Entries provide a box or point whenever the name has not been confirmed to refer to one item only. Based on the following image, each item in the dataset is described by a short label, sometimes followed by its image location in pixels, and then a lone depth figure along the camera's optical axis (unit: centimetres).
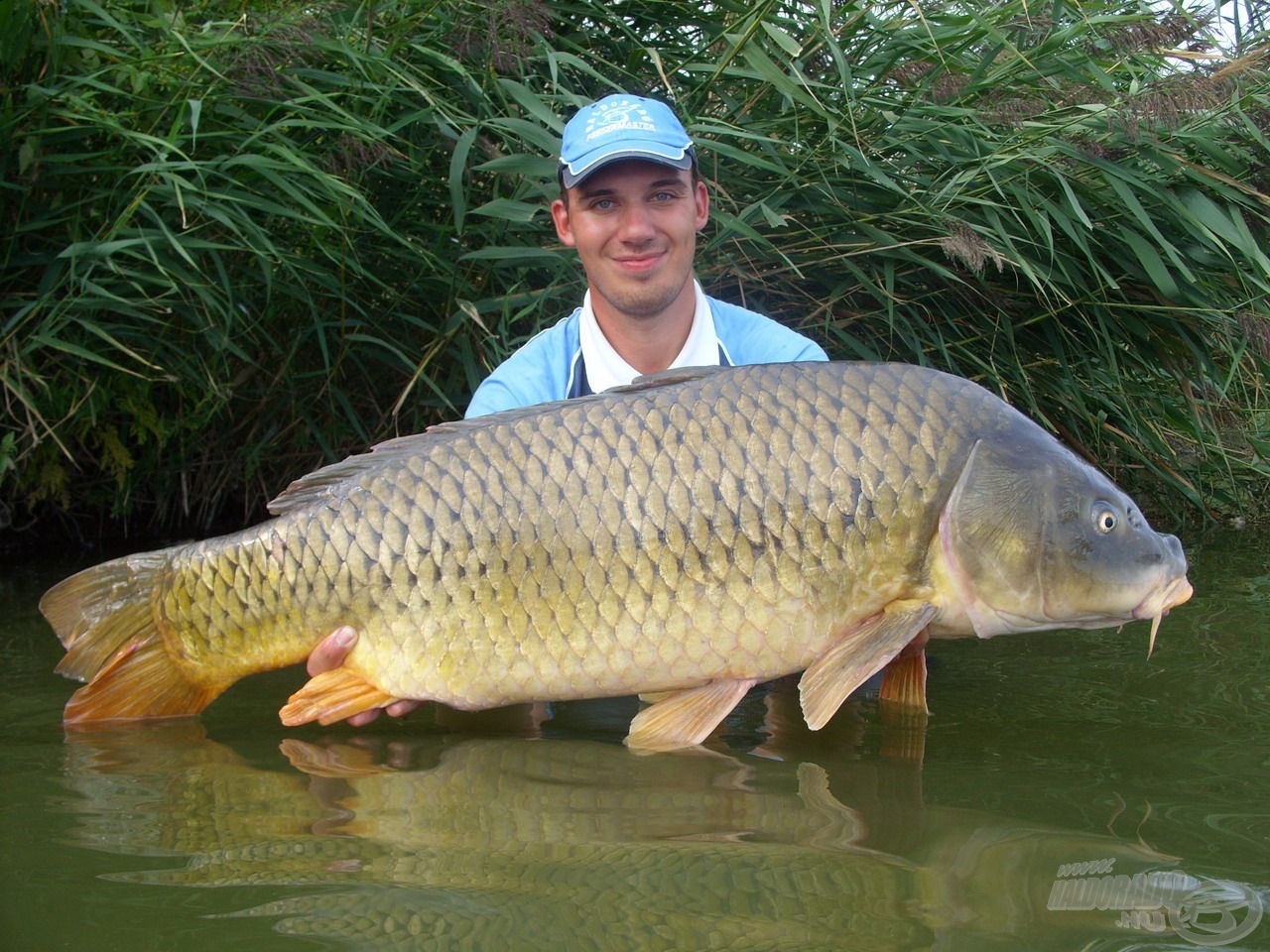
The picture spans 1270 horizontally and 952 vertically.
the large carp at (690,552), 195
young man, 260
